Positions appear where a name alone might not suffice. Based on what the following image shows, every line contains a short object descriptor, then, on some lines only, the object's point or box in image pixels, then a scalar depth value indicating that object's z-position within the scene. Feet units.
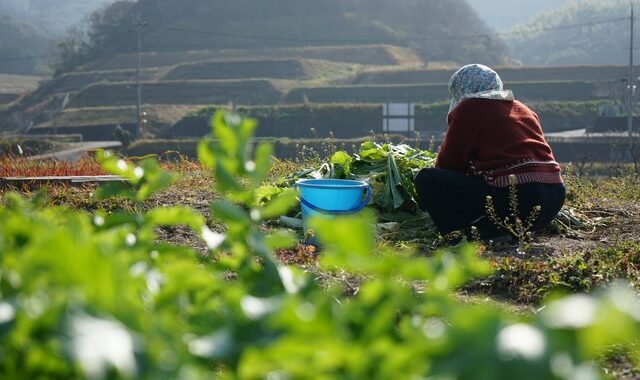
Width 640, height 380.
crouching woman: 16.26
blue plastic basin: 16.61
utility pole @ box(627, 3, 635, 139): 139.33
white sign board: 163.53
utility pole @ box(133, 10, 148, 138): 171.42
